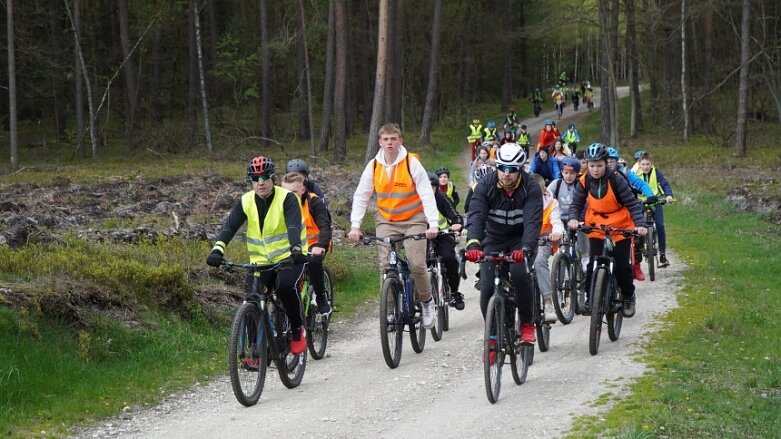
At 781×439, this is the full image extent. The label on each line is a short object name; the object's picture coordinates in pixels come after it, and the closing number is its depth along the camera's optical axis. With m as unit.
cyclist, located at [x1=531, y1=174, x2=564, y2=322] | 10.43
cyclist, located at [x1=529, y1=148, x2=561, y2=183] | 15.53
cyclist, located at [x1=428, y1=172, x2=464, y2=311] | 10.59
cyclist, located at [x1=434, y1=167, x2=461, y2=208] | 14.79
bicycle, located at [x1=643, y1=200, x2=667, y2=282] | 14.31
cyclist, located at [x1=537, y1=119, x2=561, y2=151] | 24.08
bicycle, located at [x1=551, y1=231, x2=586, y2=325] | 11.07
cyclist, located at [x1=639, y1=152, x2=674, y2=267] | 14.73
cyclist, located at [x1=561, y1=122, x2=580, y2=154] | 31.34
